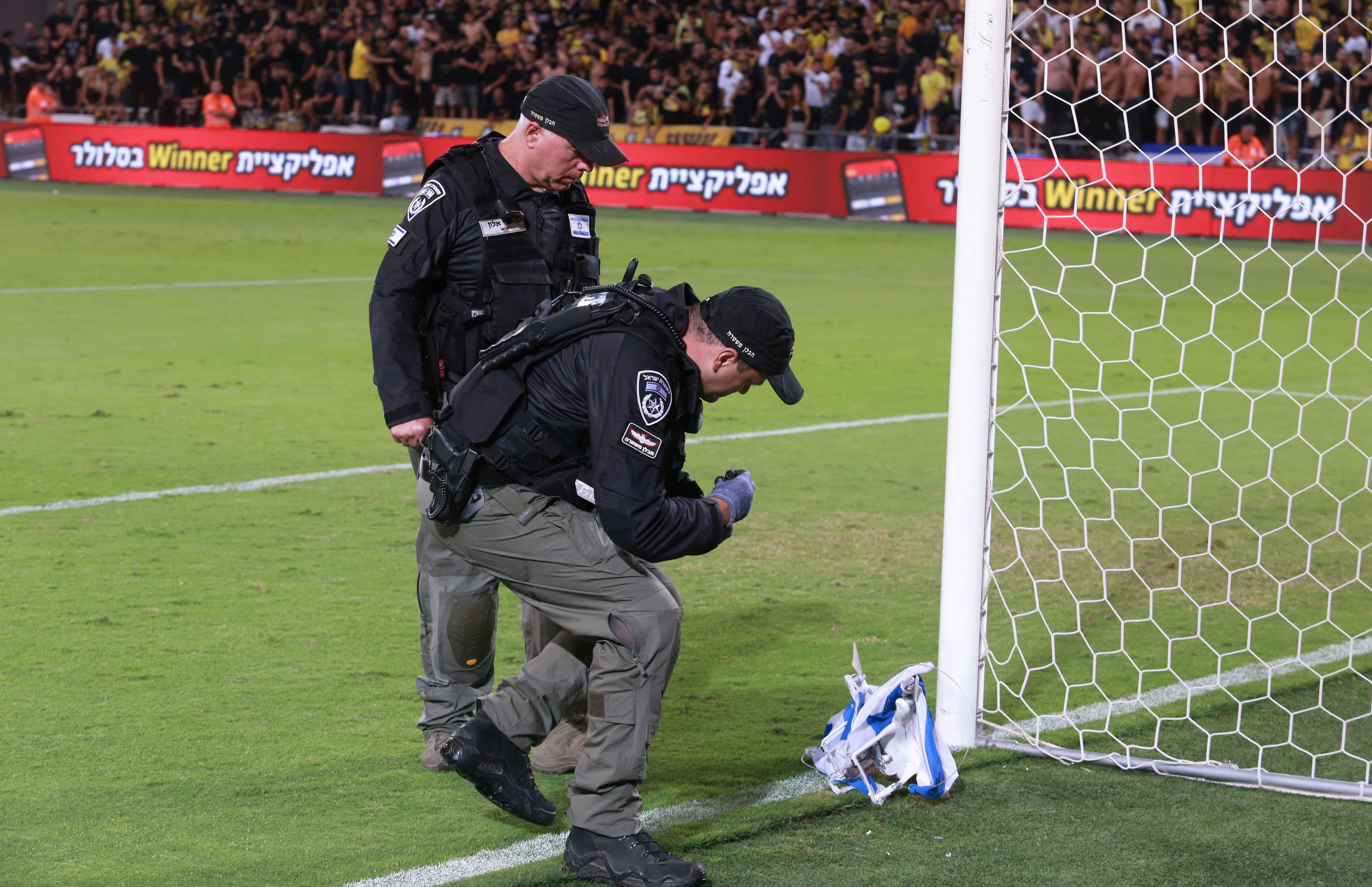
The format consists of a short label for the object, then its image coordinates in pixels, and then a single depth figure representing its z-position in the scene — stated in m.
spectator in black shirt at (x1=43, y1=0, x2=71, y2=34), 37.25
